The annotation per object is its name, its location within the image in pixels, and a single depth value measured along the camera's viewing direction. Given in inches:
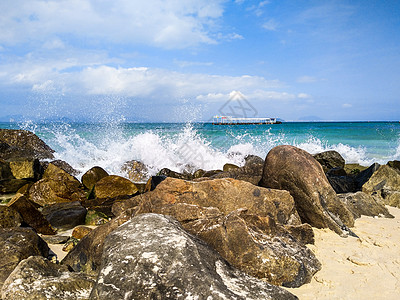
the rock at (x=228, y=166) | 409.8
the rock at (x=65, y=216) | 213.7
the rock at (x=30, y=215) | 192.5
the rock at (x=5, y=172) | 333.1
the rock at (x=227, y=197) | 166.7
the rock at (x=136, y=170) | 413.1
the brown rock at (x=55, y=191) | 281.6
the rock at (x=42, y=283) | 93.2
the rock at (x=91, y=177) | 330.0
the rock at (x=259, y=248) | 121.1
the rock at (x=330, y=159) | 455.5
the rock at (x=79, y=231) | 190.5
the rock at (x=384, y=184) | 270.8
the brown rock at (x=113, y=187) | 284.7
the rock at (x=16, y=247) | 120.0
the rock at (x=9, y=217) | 174.7
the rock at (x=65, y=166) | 403.5
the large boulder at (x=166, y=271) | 81.5
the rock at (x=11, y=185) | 305.6
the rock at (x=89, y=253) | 133.1
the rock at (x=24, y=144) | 463.5
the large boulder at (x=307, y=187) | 184.5
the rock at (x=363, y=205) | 225.3
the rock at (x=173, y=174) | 362.9
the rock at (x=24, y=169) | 342.0
